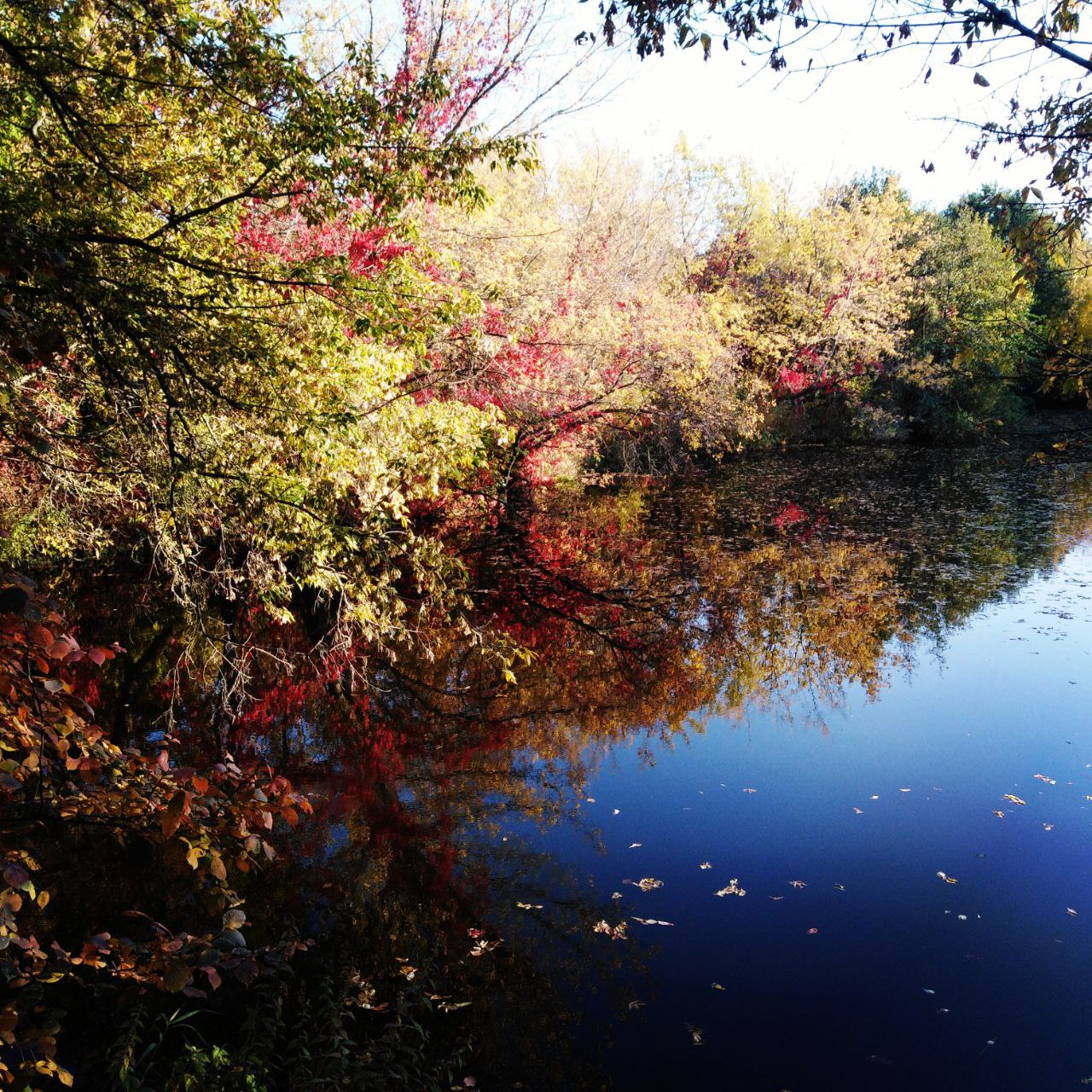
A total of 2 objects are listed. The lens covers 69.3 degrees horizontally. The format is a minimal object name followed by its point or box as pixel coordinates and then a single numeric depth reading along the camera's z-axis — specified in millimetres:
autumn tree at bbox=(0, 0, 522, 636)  4273
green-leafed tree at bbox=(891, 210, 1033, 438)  30453
